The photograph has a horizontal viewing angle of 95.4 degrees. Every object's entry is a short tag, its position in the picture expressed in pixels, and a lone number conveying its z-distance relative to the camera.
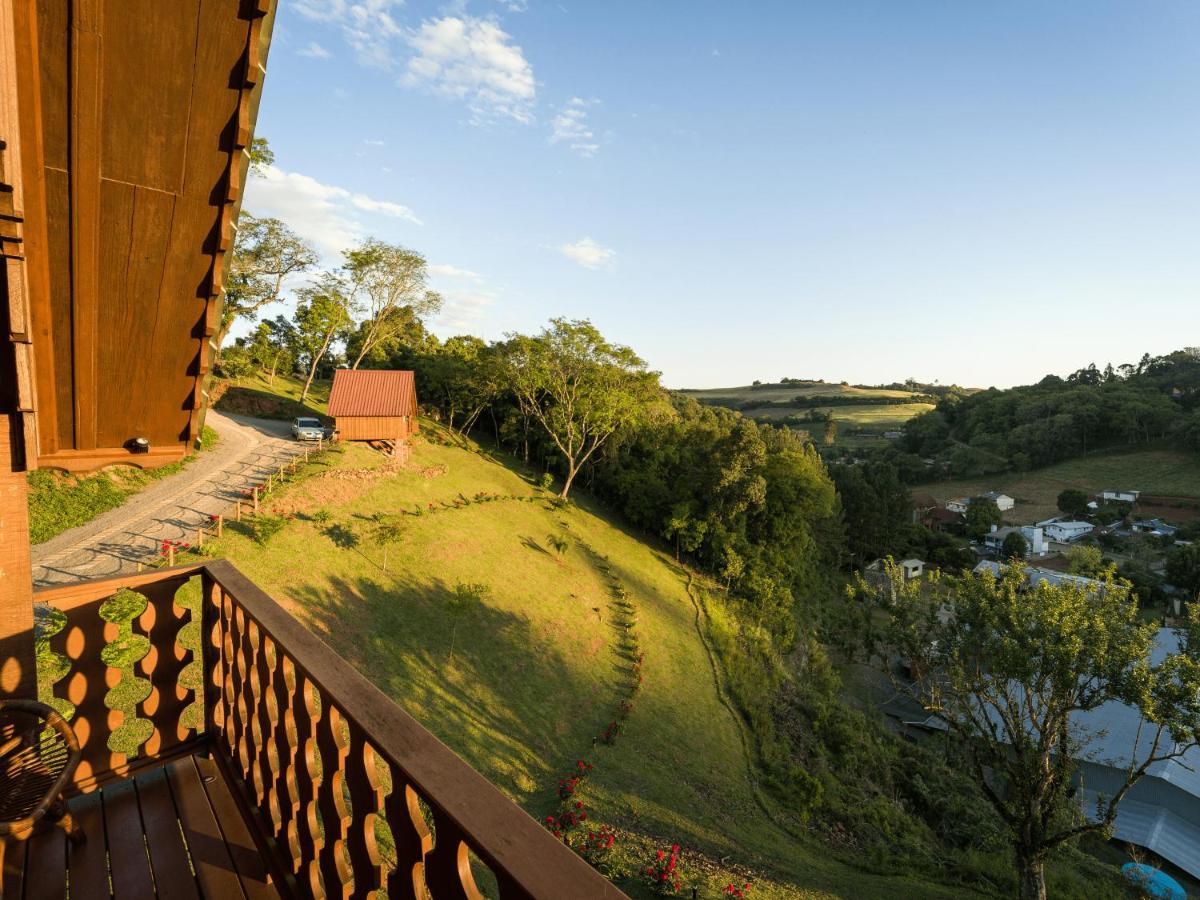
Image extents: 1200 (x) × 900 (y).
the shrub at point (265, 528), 12.50
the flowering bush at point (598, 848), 7.96
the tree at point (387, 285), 27.00
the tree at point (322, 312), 26.33
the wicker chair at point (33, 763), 2.06
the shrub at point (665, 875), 7.46
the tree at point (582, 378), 26.83
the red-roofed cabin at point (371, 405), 21.56
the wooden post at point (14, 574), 2.21
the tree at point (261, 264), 21.81
